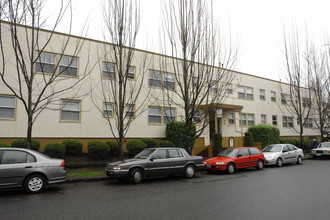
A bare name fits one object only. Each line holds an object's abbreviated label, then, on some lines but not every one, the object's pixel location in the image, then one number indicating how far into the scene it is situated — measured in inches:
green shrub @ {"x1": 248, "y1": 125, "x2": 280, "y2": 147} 898.7
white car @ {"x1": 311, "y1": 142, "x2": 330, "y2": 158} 790.6
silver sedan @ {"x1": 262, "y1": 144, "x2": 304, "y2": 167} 608.1
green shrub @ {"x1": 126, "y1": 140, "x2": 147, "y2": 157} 609.3
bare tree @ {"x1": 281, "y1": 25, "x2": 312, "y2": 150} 857.5
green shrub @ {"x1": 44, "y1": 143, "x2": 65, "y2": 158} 518.9
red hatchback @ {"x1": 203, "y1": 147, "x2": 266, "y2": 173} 494.0
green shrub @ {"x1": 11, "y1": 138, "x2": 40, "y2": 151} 499.8
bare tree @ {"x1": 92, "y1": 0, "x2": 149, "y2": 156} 486.9
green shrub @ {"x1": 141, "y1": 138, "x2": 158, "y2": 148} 655.1
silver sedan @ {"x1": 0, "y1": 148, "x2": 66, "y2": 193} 297.9
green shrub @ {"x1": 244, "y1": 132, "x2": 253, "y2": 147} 835.6
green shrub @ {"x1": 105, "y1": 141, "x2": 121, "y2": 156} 610.9
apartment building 548.1
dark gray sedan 383.2
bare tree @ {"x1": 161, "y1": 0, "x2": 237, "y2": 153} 493.0
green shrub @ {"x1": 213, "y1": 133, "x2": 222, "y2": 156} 756.0
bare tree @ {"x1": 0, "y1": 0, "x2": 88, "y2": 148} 547.8
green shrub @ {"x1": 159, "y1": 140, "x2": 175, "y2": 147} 662.0
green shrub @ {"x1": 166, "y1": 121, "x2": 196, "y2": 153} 703.1
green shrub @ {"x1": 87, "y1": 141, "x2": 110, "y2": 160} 570.1
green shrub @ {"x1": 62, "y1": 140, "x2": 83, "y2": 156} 563.1
